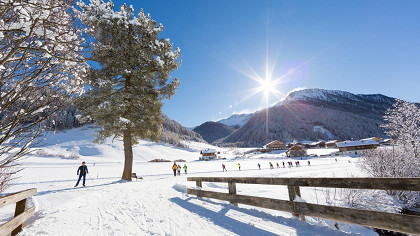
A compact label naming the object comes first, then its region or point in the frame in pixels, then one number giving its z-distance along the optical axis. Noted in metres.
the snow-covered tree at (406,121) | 23.91
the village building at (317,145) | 115.73
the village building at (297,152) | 74.75
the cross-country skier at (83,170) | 13.45
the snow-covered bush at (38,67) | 2.07
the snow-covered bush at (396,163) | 12.36
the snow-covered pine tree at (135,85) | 13.09
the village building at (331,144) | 109.32
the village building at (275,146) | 108.38
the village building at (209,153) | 83.15
